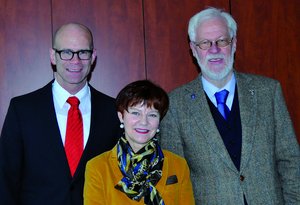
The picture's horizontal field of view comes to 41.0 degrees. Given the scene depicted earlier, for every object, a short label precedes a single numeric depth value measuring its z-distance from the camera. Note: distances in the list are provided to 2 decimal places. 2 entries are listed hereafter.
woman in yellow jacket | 1.90
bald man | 2.19
